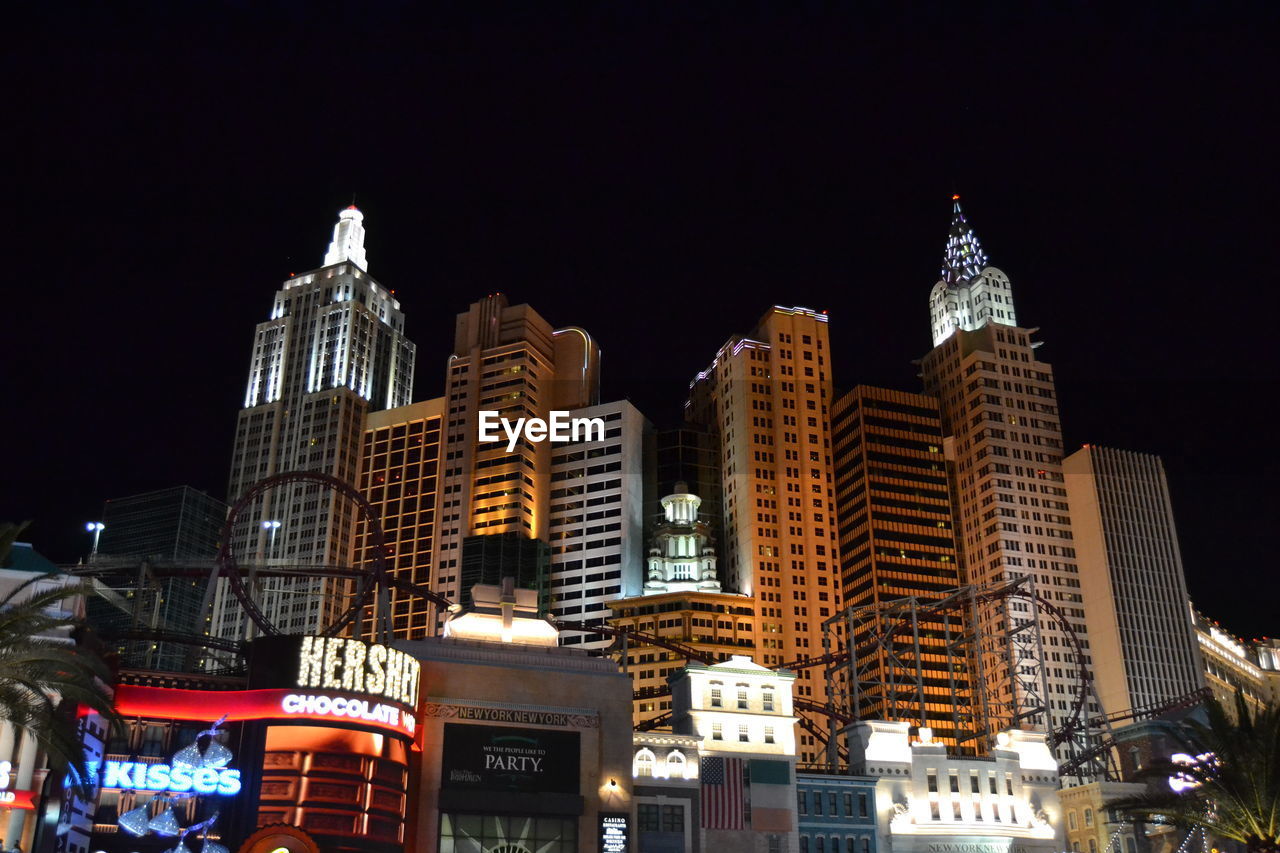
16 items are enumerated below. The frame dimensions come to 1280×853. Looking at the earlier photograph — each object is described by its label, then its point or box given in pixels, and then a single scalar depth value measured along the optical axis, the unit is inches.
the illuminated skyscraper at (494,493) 7224.4
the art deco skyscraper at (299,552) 7431.1
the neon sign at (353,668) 2706.7
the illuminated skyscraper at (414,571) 7431.1
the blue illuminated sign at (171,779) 2566.4
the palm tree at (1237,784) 2011.6
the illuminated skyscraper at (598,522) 7253.9
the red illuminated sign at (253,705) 2662.4
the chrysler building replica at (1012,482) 6702.8
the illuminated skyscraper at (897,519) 6830.7
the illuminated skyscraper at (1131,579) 6501.0
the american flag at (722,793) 3491.6
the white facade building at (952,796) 3772.1
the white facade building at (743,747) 3503.9
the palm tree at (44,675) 1568.7
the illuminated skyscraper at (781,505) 7007.9
